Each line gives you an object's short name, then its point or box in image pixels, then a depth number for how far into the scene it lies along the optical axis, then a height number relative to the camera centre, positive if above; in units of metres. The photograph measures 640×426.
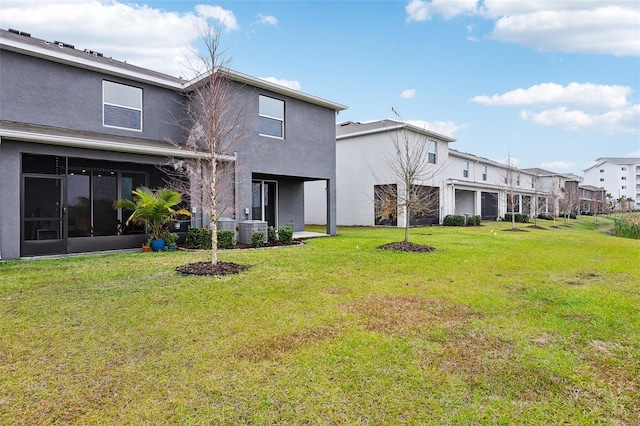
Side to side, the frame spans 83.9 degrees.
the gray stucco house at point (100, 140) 9.47 +2.41
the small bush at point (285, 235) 12.90 -0.84
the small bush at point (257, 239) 12.23 -0.93
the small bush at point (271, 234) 13.26 -0.85
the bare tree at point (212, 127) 8.23 +2.54
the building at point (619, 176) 75.94 +7.56
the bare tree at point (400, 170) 21.98 +2.63
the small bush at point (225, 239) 11.62 -0.88
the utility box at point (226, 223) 12.34 -0.39
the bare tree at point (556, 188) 40.29 +2.79
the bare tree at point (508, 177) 27.21 +3.30
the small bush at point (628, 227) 19.30 -0.94
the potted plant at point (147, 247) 10.90 -1.06
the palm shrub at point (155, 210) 10.27 +0.07
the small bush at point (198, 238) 11.52 -0.85
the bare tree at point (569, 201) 30.88 +0.94
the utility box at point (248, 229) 12.55 -0.61
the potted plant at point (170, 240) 11.30 -0.88
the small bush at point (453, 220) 24.78 -0.60
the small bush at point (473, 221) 25.63 -0.70
